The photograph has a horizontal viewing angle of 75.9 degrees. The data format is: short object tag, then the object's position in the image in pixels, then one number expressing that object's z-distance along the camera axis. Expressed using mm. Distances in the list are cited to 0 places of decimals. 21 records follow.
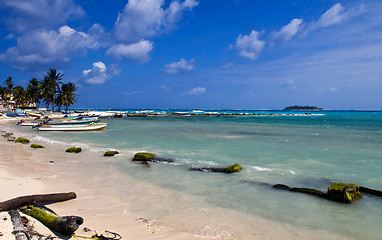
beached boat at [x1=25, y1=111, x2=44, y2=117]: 64950
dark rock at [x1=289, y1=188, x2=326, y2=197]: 8742
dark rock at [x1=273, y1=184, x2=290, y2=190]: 9438
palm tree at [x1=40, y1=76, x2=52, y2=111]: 73812
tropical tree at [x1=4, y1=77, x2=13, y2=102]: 81338
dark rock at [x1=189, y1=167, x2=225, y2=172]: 12034
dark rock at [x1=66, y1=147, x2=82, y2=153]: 16766
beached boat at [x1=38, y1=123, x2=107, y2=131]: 33531
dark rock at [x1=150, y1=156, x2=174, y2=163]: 14143
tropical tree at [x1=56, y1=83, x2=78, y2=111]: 81369
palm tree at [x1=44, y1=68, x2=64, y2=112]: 75188
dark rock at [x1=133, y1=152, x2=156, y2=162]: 14162
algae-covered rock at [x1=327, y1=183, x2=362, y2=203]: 8148
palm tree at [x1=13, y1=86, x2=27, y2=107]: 78512
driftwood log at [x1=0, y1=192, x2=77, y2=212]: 5509
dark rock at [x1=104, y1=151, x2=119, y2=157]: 15616
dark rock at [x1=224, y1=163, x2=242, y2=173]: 11687
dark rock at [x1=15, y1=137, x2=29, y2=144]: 21128
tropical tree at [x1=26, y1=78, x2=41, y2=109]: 77562
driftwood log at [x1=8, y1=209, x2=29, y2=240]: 4205
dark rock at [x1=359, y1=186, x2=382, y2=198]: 8752
